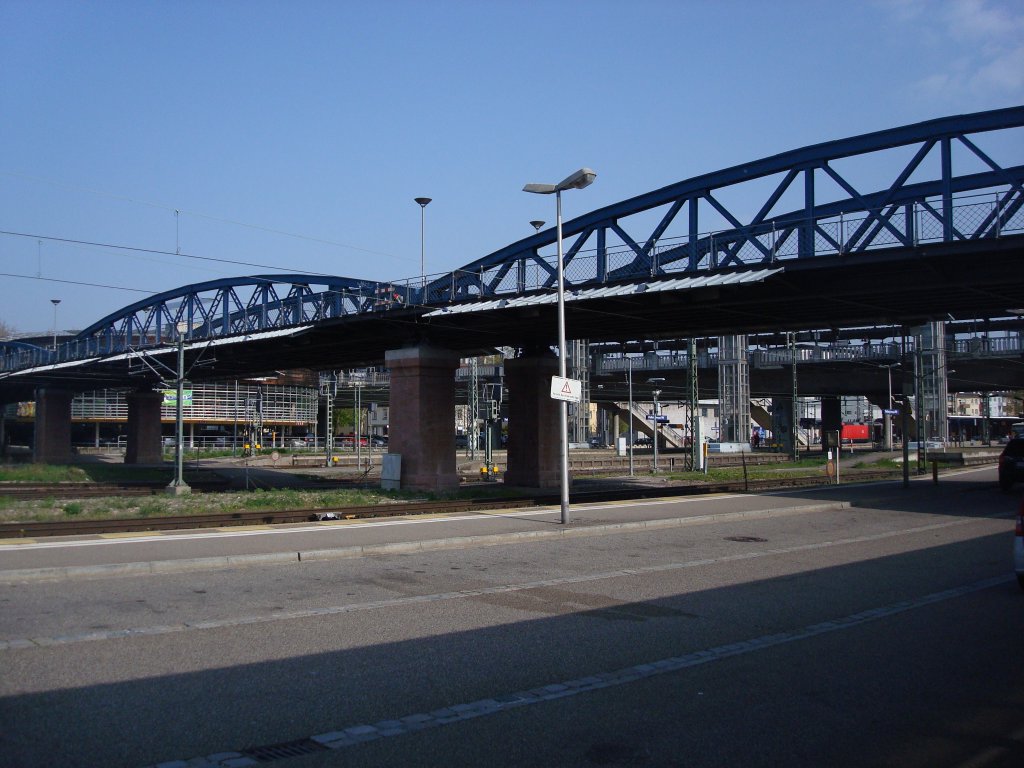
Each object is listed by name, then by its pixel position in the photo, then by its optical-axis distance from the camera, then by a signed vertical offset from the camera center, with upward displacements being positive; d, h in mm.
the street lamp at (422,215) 32728 +8277
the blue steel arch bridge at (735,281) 24859 +4391
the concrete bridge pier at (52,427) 67875 +569
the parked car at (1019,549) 11648 -1698
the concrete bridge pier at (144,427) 67312 +448
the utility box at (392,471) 35438 -1667
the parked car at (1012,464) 30891 -1557
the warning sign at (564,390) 20812 +850
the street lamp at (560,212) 19891 +5110
